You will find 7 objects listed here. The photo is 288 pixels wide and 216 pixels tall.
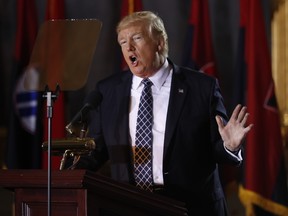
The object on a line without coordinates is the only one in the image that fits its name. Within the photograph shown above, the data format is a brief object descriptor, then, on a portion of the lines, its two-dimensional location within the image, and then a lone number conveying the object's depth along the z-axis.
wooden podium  4.70
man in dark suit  6.45
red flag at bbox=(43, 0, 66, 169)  9.87
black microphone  5.51
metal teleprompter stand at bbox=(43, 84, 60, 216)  4.63
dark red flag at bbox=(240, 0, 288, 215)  9.54
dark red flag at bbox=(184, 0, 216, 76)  10.05
